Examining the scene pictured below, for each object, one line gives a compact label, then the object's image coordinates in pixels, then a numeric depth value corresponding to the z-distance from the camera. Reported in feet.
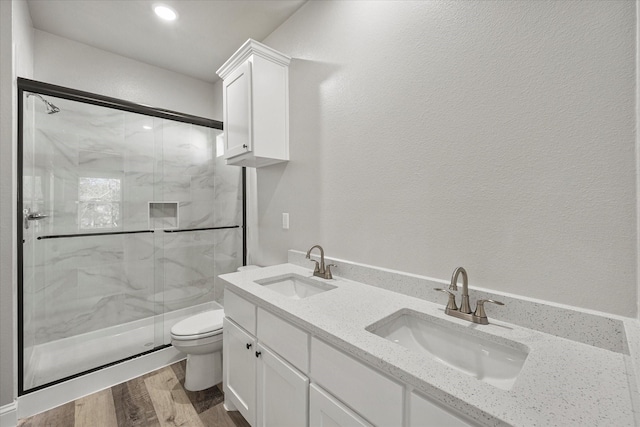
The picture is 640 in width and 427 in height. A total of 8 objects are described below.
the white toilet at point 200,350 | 6.10
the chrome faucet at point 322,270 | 5.40
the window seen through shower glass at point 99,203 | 7.38
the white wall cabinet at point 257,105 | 6.17
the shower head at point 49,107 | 6.17
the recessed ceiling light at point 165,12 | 6.44
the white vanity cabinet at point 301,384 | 2.52
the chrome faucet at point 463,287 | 3.47
